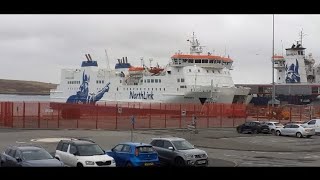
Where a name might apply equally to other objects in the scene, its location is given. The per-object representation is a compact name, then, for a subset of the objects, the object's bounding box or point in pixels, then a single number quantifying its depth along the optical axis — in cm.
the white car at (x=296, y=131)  3894
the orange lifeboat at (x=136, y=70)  7912
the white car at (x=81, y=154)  1708
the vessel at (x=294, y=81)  9075
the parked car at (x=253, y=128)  4225
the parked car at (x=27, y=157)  1548
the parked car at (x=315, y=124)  4217
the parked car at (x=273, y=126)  4197
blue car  1777
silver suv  1958
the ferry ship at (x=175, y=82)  7044
